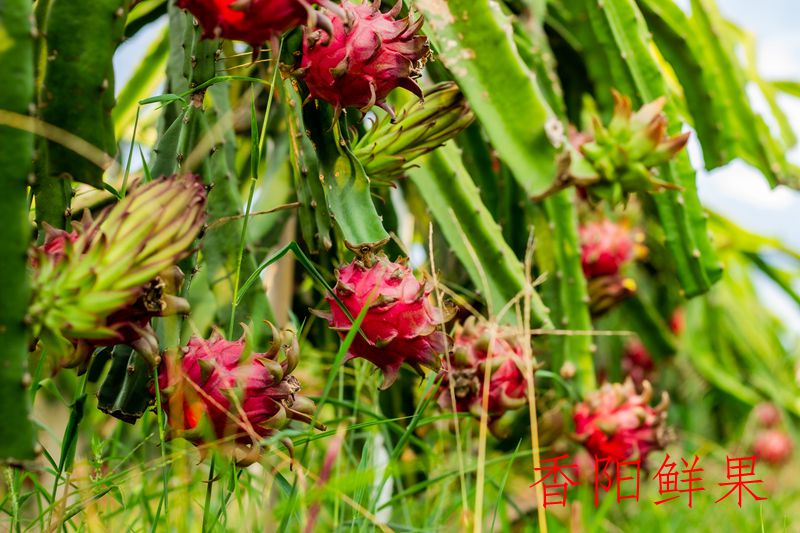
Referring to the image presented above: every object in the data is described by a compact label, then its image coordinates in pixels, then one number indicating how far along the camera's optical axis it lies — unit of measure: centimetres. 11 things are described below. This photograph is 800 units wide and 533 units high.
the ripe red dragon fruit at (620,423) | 257
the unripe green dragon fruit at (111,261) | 199
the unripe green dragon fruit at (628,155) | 242
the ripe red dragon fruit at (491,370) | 241
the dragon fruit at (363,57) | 215
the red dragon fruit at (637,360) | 391
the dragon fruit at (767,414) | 410
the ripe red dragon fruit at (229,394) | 210
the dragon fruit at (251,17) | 205
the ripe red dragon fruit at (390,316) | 215
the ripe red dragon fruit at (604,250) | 284
